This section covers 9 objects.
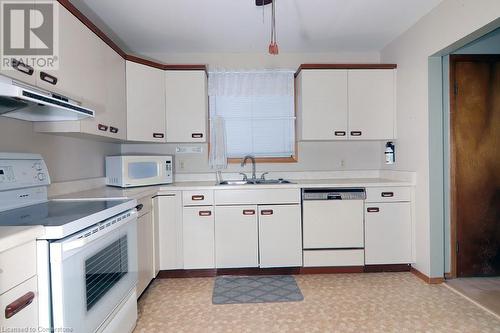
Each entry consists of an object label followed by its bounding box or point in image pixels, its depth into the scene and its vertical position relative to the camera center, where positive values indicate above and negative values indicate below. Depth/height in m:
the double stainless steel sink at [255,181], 2.95 -0.18
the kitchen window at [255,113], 3.21 +0.61
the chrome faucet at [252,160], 3.10 +0.04
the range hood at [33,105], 1.14 +0.32
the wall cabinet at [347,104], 2.94 +0.63
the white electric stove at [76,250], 1.12 -0.39
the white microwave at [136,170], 2.53 -0.04
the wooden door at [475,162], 2.49 +0.00
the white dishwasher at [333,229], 2.67 -0.62
